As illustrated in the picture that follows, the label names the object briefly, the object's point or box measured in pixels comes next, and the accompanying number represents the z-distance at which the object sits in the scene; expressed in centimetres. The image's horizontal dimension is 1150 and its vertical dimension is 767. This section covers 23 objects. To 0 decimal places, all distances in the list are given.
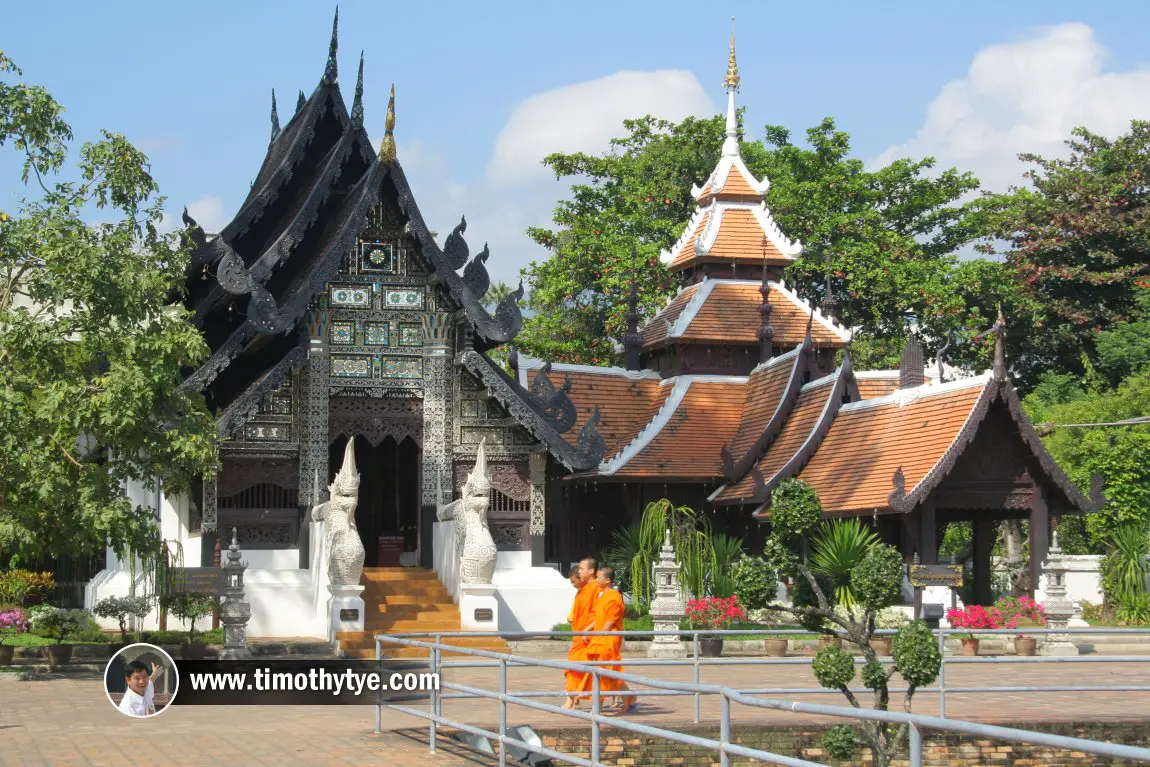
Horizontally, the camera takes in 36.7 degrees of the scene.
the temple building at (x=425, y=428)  2320
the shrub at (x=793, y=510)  1273
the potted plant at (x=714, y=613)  2242
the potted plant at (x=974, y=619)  2242
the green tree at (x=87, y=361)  1770
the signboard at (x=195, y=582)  2117
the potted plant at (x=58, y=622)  2025
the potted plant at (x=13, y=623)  2002
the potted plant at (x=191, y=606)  2100
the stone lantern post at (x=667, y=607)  2150
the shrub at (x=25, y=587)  2191
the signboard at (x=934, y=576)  2278
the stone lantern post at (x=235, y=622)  2020
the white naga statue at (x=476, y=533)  2219
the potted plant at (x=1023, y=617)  2247
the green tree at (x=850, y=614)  1164
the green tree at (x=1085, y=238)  3809
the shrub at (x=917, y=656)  1158
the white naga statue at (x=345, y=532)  2138
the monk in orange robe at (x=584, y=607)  1524
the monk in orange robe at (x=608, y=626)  1509
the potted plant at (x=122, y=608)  2028
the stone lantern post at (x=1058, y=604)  2283
